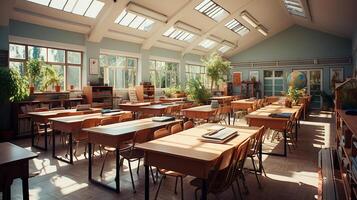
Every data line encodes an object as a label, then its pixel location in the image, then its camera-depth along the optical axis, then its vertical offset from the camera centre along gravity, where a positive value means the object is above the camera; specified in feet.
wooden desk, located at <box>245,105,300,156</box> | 16.08 -1.75
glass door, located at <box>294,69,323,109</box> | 47.42 +1.42
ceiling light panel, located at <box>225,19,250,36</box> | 41.70 +11.54
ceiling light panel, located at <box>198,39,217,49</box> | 47.26 +9.49
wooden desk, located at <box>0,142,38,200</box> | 6.98 -2.05
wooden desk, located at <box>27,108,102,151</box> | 17.42 -1.47
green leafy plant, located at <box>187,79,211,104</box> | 27.74 +0.21
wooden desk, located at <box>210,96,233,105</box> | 32.01 -0.74
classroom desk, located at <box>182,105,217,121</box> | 20.18 -1.51
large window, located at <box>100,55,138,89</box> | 32.52 +3.21
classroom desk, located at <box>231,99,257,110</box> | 27.17 -1.20
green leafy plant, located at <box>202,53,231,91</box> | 37.35 +3.91
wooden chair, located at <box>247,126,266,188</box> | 11.36 -2.21
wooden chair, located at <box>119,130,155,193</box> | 11.53 -2.66
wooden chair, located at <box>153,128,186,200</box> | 9.26 -1.78
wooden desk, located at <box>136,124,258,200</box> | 7.61 -1.86
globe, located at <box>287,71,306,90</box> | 31.32 +1.67
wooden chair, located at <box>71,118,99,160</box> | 14.96 -1.91
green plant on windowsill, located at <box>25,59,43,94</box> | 22.84 +2.19
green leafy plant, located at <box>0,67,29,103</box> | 18.74 +0.69
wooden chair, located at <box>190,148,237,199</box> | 8.14 -2.78
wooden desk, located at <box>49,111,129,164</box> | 14.78 -1.77
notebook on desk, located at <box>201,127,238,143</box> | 9.56 -1.63
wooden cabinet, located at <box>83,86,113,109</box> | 27.61 -0.19
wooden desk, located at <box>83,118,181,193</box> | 11.04 -1.76
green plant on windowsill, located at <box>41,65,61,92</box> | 24.45 +1.67
